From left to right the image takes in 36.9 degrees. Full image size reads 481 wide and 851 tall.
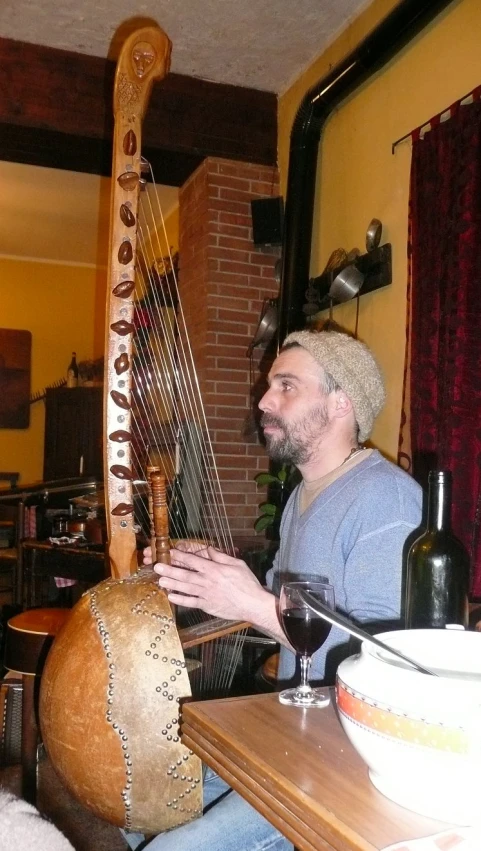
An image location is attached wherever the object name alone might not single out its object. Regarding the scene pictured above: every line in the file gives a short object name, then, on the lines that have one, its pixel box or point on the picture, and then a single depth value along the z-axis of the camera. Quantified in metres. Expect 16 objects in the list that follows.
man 1.22
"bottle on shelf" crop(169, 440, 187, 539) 2.86
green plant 3.24
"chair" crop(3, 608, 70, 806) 2.47
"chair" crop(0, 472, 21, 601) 4.32
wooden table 0.67
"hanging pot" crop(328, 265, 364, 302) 2.93
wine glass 1.03
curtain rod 2.29
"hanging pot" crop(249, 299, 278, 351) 3.56
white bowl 0.65
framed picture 6.34
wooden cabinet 5.63
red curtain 2.21
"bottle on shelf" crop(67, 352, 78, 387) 6.41
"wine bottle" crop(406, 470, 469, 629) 1.12
